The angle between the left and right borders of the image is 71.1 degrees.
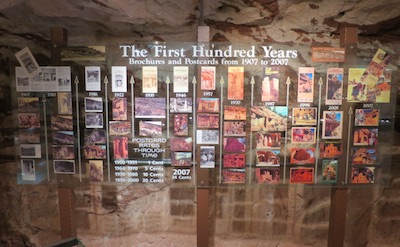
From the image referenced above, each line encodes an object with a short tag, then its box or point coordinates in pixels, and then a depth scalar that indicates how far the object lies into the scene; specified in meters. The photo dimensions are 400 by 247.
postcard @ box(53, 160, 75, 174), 2.34
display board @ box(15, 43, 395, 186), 2.22
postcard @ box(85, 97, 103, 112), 2.27
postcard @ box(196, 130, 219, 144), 2.25
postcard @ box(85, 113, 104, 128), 2.29
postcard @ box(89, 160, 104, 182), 2.32
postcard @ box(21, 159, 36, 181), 2.36
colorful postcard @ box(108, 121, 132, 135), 2.29
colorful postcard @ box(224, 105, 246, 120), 2.24
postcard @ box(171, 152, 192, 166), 2.29
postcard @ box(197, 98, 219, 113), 2.23
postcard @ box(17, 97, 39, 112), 2.29
